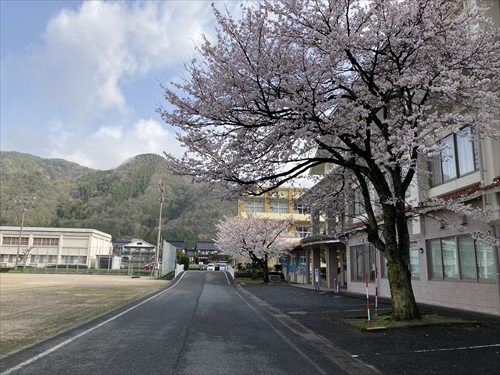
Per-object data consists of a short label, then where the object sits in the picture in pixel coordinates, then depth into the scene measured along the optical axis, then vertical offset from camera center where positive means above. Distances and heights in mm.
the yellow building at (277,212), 59500 +7568
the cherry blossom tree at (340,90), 8875 +4100
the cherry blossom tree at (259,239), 42688 +2349
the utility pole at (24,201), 58938 +8435
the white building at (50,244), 61781 +2249
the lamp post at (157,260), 43050 -203
